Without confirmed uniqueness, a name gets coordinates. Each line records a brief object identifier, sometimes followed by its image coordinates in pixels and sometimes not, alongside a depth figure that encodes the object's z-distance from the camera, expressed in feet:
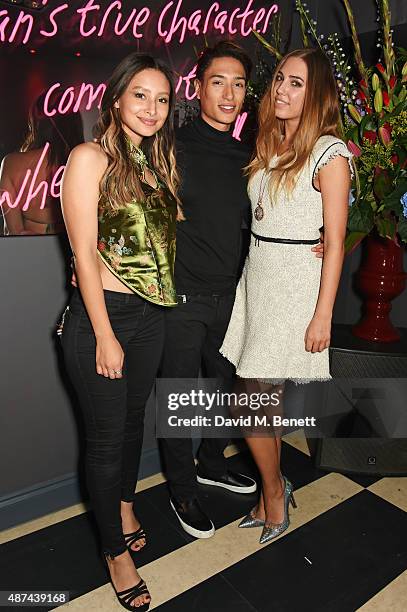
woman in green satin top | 4.49
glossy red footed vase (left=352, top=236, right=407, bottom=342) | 7.36
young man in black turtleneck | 5.74
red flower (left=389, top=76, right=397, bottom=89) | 6.48
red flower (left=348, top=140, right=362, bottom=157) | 6.49
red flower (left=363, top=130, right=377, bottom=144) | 6.54
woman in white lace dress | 5.22
